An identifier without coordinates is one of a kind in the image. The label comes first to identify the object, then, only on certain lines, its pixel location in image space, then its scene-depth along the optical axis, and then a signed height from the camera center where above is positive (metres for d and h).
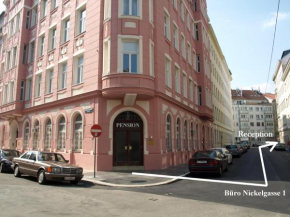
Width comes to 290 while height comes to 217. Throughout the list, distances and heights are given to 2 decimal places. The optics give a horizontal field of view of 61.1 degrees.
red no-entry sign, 12.84 +0.50
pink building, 15.95 +4.54
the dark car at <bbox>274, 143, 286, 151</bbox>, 45.61 -1.36
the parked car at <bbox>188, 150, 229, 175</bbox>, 13.25 -1.24
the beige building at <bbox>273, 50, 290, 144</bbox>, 55.83 +11.14
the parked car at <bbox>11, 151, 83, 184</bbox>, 10.59 -1.24
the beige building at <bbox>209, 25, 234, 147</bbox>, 40.19 +8.43
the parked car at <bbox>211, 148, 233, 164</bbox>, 19.29 -1.48
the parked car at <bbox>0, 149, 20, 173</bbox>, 14.83 -1.09
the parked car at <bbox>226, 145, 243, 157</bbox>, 29.95 -1.24
